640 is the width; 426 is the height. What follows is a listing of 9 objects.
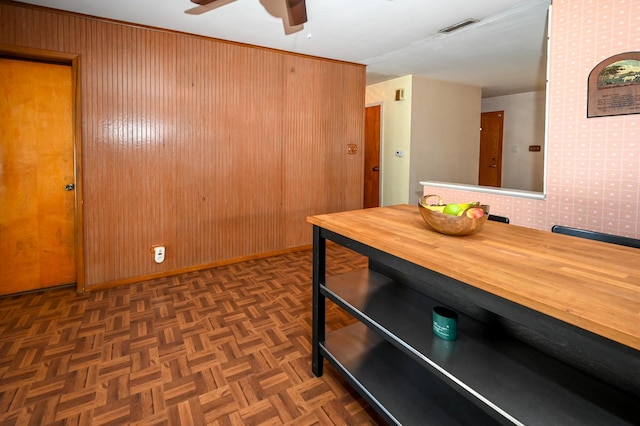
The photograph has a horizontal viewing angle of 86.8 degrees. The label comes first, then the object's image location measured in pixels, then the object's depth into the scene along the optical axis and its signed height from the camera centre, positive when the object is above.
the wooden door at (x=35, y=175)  2.91 +0.08
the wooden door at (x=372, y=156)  5.95 +0.58
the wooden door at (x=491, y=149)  7.26 +0.89
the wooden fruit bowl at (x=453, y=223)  1.35 -0.14
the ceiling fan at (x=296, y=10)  2.18 +1.18
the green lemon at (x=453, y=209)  1.41 -0.08
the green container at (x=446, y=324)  1.30 -0.52
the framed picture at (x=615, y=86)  2.12 +0.68
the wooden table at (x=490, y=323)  0.84 -0.54
